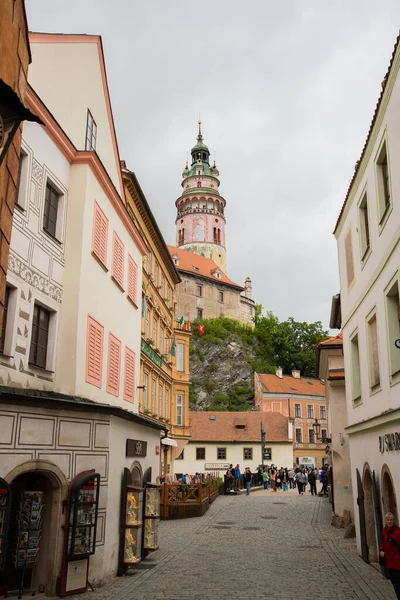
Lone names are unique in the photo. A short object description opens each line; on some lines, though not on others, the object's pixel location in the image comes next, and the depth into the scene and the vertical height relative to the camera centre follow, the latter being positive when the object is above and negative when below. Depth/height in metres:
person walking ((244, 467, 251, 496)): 36.20 -0.75
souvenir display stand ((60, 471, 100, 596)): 9.91 -1.14
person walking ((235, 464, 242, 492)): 37.95 -0.73
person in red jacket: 8.59 -1.17
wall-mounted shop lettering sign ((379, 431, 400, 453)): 10.89 +0.51
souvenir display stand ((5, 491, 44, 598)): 9.52 -1.10
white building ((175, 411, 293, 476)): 56.69 +1.96
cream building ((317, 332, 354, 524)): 20.31 +1.15
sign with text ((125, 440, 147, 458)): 12.80 +0.41
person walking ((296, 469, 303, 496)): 35.70 -0.83
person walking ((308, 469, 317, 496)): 36.04 -0.84
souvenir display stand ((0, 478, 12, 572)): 8.57 -0.70
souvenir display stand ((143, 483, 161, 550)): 13.78 -1.14
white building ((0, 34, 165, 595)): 9.95 +2.89
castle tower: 111.88 +47.14
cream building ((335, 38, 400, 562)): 11.25 +3.38
